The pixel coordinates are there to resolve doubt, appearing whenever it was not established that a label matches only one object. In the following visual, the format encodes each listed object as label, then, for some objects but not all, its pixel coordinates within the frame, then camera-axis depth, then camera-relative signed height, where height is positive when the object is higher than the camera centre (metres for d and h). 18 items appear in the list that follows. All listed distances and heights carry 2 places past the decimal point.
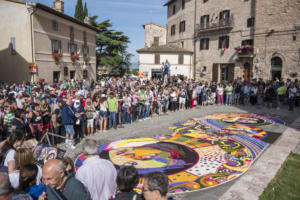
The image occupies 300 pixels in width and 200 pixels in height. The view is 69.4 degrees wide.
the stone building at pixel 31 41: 19.53 +3.91
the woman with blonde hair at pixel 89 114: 9.38 -1.34
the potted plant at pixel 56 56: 22.22 +2.76
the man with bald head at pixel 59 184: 2.75 -1.35
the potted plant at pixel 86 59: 28.54 +3.22
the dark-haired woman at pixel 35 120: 7.41 -1.30
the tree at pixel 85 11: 47.88 +15.88
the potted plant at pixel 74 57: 25.31 +3.02
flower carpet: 5.87 -2.37
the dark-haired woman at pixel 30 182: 2.92 -1.41
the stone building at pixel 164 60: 33.59 +3.73
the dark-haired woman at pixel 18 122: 6.61 -1.24
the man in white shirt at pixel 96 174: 3.17 -1.36
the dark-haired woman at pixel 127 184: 2.68 -1.27
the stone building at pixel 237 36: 21.36 +5.89
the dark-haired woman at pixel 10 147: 4.04 -1.30
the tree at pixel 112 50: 38.91 +6.29
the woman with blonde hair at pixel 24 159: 3.47 -1.29
